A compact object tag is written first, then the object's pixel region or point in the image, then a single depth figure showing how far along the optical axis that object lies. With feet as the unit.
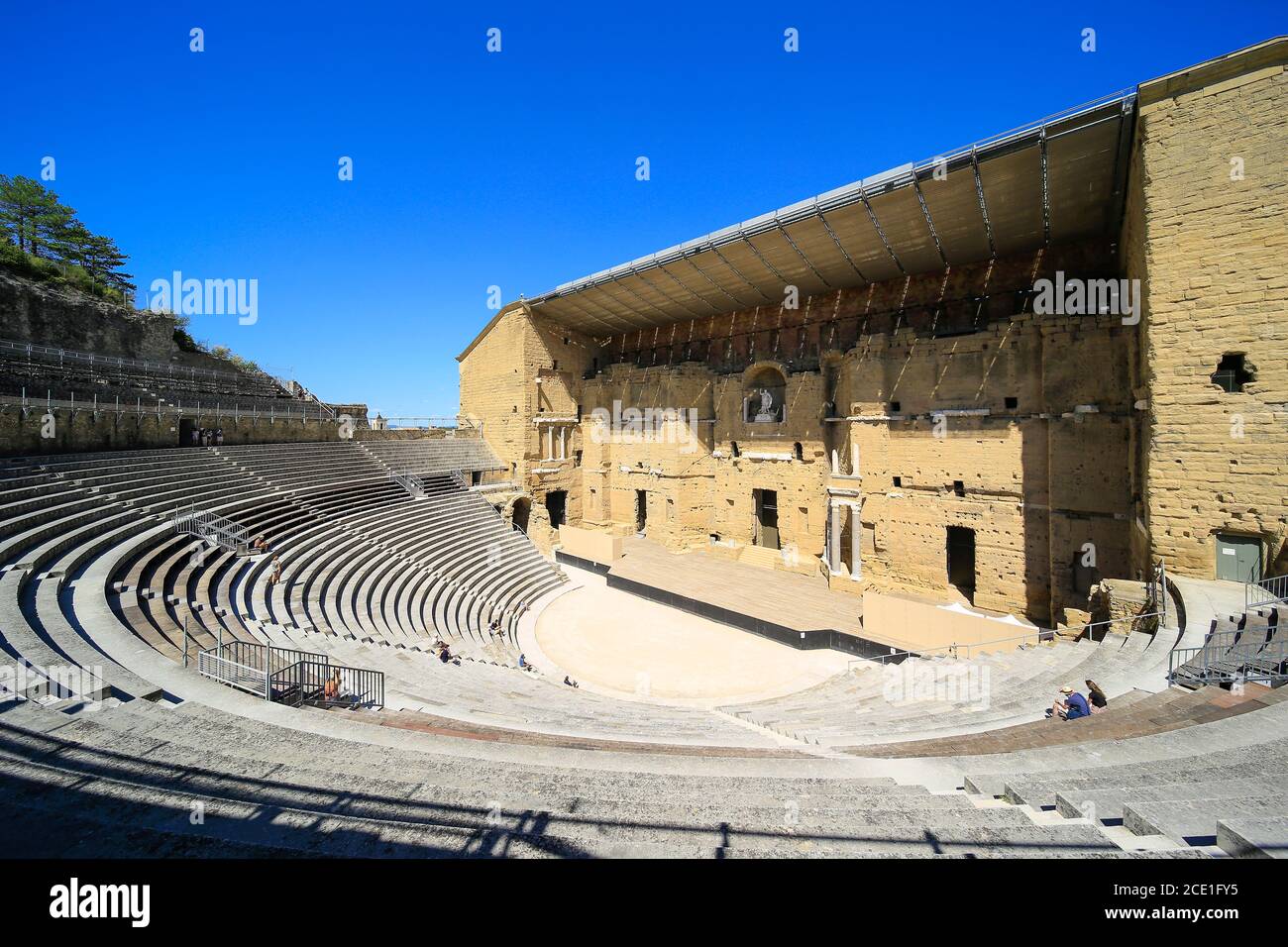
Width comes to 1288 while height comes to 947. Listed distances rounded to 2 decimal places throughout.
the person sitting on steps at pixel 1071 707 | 24.41
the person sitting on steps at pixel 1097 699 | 24.84
